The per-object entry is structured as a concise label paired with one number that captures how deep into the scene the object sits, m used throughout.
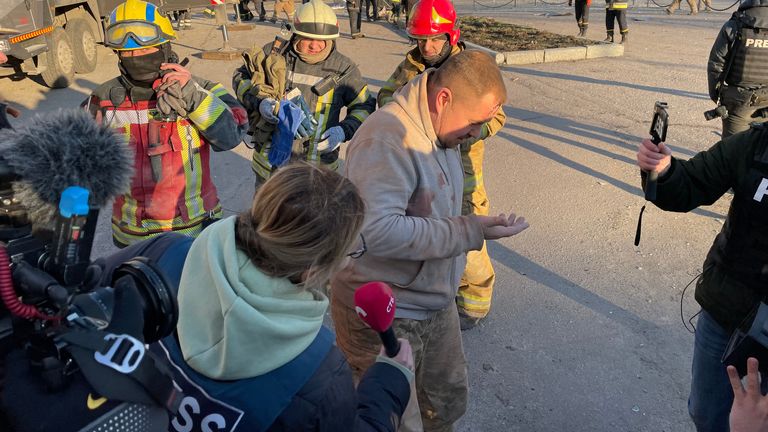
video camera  0.96
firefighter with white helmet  3.98
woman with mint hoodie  1.33
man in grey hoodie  2.30
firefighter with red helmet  4.00
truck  8.96
